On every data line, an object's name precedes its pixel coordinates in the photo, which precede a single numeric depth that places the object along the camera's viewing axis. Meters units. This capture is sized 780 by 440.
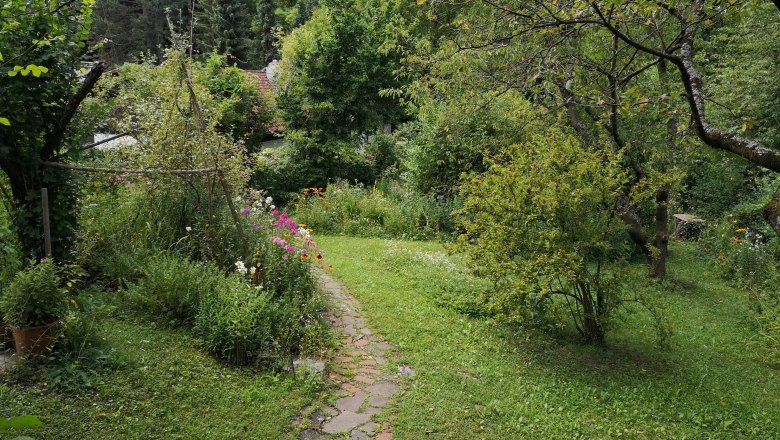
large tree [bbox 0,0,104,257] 4.14
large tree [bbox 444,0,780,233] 3.30
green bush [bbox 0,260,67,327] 3.72
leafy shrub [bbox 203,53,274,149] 12.80
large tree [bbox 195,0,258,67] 27.50
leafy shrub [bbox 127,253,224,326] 4.84
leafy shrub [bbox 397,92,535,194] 10.76
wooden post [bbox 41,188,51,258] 4.36
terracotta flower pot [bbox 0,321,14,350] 3.99
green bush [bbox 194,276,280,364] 4.39
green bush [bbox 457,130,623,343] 5.06
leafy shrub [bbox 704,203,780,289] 8.31
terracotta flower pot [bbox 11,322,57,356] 3.73
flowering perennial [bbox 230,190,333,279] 5.75
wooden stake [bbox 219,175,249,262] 5.21
